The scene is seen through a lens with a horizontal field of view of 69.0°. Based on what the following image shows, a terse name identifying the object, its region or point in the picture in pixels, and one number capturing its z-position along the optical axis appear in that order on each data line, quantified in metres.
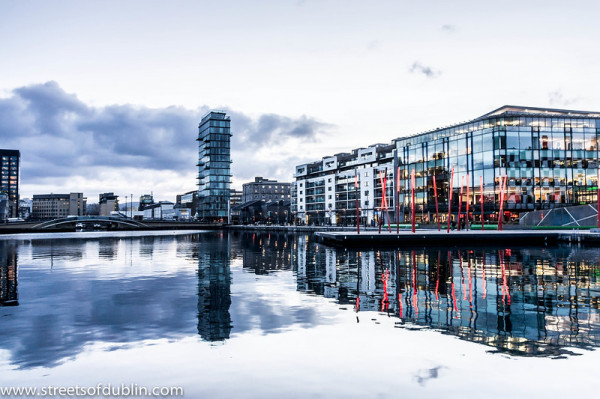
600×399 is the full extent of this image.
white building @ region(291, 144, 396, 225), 162.75
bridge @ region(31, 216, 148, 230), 137.54
